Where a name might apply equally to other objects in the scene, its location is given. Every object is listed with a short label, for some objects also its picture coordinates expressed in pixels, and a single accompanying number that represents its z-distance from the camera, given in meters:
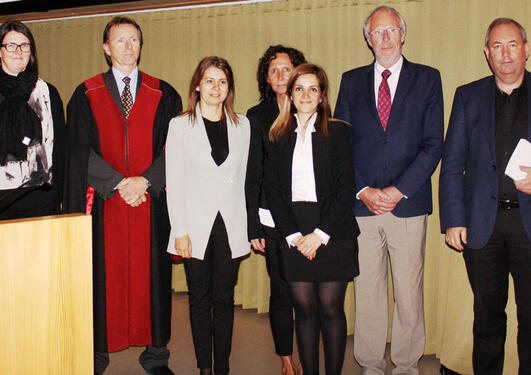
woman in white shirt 2.49
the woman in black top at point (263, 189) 2.73
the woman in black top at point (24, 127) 2.89
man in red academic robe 2.88
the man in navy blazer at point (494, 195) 2.61
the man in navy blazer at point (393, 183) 2.83
